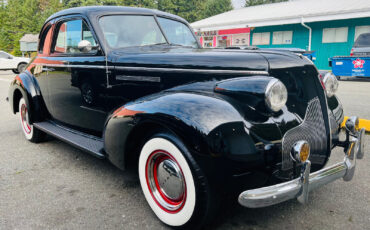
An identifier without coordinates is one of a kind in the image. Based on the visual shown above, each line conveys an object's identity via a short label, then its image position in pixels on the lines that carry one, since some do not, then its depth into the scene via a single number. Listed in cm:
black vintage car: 178
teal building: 1588
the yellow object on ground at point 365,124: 419
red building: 2108
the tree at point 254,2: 4962
